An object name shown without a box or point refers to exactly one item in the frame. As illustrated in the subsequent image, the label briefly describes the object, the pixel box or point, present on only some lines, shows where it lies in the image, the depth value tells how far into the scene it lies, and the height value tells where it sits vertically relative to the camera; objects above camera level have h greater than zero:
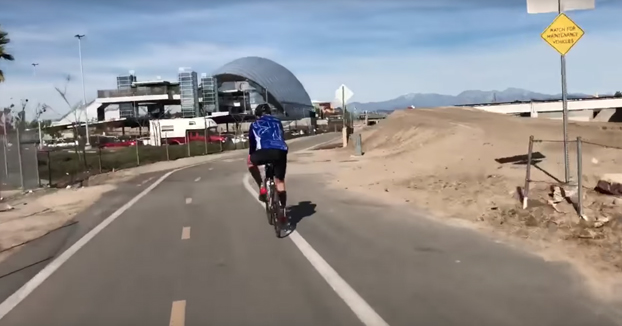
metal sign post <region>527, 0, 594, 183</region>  11.48 +1.19
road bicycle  11.02 -1.48
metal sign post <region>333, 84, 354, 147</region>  36.38 +0.91
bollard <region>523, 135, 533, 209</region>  11.95 -1.51
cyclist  11.19 -0.50
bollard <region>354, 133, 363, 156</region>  34.03 -1.73
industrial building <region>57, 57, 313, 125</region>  116.62 +4.44
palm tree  28.33 +3.19
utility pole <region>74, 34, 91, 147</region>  72.94 -1.31
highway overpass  99.81 -0.69
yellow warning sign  11.46 +1.11
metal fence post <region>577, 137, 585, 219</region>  10.39 -1.33
